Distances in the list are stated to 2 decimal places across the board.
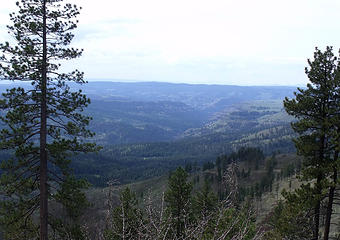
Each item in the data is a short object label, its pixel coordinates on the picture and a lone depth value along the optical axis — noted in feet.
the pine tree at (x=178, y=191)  96.35
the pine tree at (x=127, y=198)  88.94
